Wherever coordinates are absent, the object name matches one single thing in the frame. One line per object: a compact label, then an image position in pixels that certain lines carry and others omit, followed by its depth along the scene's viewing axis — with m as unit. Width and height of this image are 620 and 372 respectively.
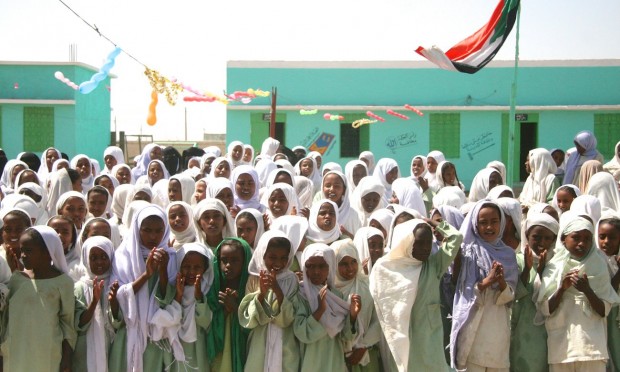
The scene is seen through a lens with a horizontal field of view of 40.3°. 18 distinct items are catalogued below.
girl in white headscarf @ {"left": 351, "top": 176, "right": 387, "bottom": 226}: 7.54
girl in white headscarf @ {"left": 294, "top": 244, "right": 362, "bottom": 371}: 4.90
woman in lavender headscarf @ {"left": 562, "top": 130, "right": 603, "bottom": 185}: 9.60
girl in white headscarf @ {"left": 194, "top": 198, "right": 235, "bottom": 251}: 5.81
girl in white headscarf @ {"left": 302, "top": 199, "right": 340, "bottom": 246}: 6.13
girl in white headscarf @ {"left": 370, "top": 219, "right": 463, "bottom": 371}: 4.95
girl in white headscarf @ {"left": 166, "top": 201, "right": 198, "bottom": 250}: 5.89
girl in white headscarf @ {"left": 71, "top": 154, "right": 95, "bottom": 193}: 9.90
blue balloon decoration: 11.47
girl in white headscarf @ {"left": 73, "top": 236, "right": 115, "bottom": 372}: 4.79
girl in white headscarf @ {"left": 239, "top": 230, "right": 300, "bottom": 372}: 4.85
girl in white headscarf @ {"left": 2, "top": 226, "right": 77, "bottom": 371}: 4.68
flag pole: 16.12
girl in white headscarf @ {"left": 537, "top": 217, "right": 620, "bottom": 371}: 5.02
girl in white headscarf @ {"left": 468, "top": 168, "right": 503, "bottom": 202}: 8.56
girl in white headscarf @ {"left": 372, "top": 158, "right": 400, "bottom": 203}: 9.71
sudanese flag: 11.23
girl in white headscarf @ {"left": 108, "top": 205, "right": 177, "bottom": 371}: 4.82
